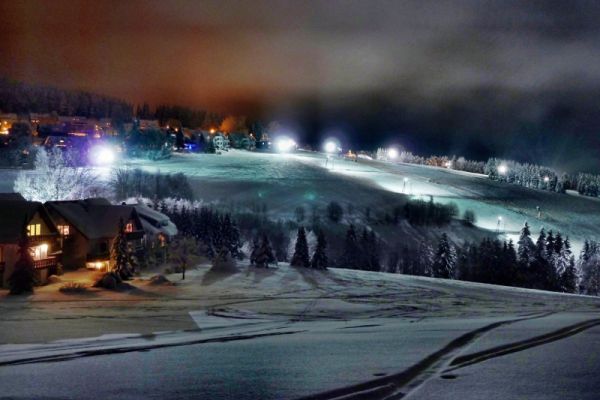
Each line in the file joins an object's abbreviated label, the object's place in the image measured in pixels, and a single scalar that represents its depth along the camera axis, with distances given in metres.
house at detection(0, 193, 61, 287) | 41.25
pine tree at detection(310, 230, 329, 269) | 60.38
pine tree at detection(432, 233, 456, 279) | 76.44
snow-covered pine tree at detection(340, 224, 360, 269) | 78.88
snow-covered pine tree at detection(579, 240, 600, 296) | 84.88
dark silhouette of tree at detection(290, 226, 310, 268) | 60.72
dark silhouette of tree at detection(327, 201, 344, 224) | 97.25
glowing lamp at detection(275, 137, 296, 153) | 175.15
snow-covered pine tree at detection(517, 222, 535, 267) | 79.54
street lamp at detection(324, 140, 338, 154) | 183.36
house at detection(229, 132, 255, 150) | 176.38
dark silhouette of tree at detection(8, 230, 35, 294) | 37.72
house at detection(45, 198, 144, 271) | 50.19
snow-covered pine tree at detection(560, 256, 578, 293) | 76.00
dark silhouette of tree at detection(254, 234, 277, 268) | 57.09
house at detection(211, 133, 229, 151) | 160.75
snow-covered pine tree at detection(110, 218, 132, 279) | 44.19
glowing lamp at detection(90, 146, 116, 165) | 112.49
